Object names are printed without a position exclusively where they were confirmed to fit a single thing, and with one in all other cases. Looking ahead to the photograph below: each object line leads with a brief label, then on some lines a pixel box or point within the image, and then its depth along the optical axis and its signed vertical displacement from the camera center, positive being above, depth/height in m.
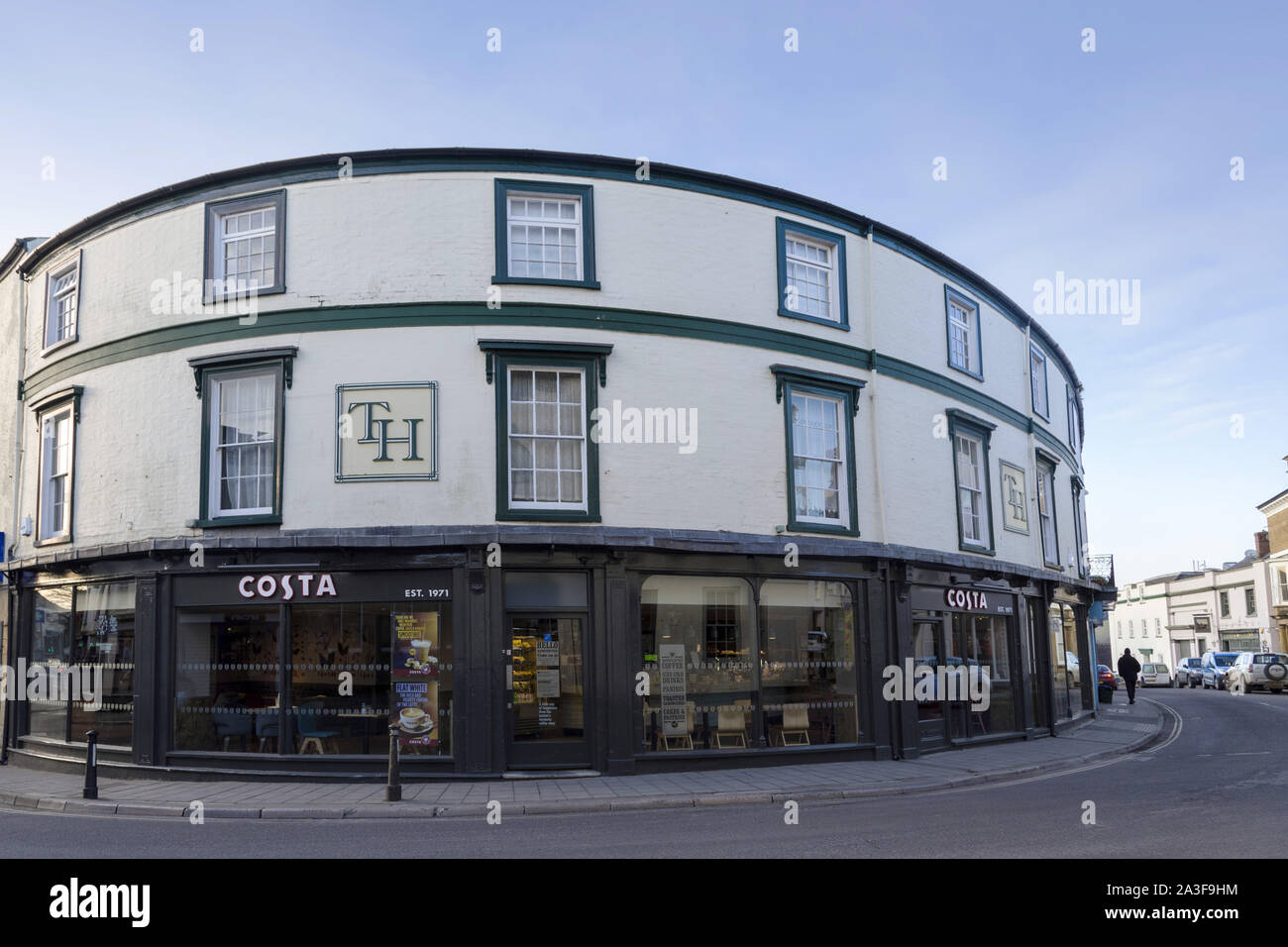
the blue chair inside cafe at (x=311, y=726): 15.06 -1.43
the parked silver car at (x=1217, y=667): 47.09 -2.85
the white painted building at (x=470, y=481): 15.11 +2.20
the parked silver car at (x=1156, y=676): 53.59 -3.60
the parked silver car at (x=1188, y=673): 51.94 -3.39
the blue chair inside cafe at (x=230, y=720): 15.41 -1.35
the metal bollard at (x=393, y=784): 12.77 -1.95
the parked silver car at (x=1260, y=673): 40.04 -2.67
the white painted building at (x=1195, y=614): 60.69 -0.55
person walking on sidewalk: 32.91 -2.01
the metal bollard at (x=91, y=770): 13.57 -1.79
